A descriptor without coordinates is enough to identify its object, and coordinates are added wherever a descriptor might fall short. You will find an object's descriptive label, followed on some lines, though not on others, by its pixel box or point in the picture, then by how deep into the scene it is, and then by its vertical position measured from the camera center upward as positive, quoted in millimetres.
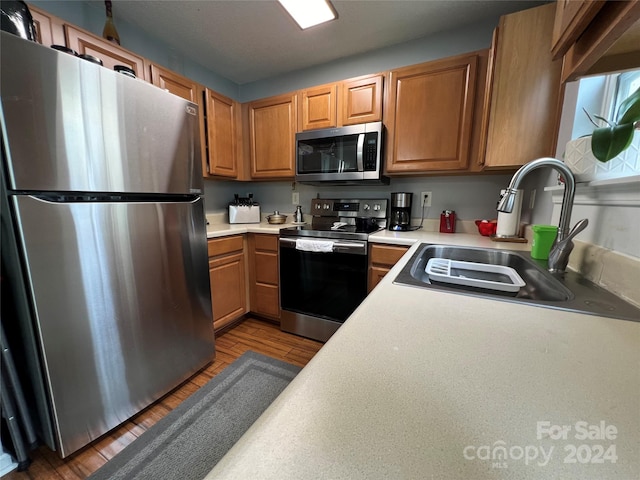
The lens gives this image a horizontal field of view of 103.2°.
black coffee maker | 1964 -80
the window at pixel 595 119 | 843 +341
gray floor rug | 1023 -1079
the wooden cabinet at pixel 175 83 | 1664 +800
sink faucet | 747 -20
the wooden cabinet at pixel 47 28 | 1168 +800
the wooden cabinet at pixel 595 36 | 393 +310
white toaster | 2334 -133
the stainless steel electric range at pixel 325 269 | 1718 -498
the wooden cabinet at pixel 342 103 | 1827 +725
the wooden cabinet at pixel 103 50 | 1279 +809
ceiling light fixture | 1383 +1067
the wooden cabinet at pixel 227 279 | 1864 -624
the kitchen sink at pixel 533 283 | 555 -229
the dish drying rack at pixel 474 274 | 744 -251
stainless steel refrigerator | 876 -138
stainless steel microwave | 1797 +335
